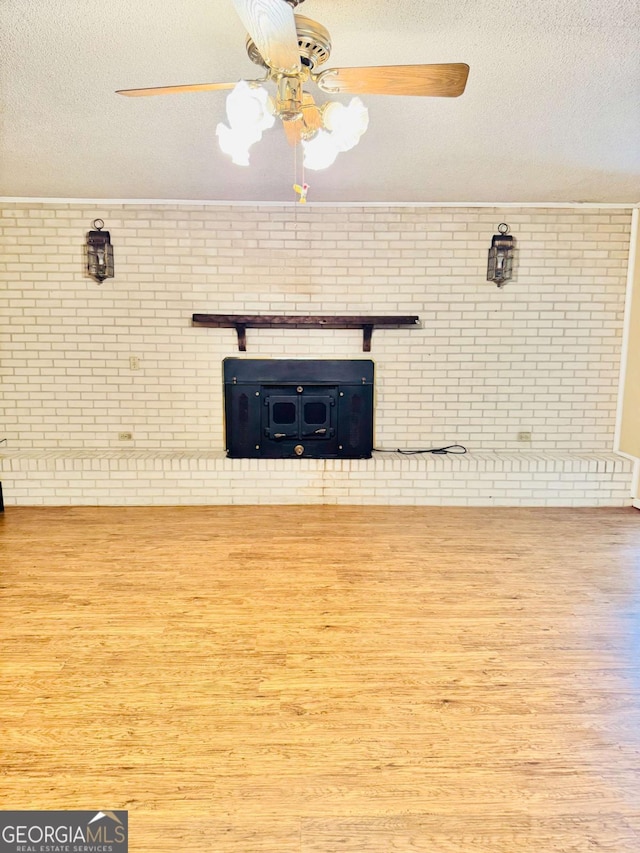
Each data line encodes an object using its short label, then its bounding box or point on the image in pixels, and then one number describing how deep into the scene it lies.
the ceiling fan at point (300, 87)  1.43
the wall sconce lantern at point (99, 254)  3.83
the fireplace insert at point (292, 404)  4.09
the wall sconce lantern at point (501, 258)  3.87
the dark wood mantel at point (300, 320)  3.96
